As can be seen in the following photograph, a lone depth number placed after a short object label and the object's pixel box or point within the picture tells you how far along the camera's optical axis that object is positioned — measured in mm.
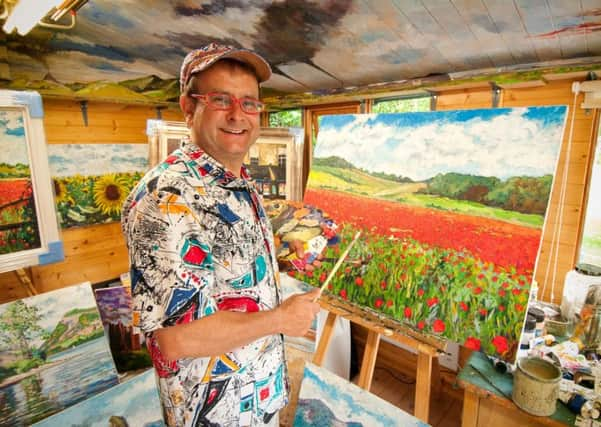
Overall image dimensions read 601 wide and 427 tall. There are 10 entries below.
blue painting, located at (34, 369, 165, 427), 1548
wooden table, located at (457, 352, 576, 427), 1233
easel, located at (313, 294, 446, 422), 1309
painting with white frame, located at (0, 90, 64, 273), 2002
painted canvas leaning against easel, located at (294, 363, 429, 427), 1351
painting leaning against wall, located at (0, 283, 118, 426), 1671
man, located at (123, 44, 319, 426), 774
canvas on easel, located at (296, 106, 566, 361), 1210
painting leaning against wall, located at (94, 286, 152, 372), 2635
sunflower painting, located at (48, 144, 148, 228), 2842
